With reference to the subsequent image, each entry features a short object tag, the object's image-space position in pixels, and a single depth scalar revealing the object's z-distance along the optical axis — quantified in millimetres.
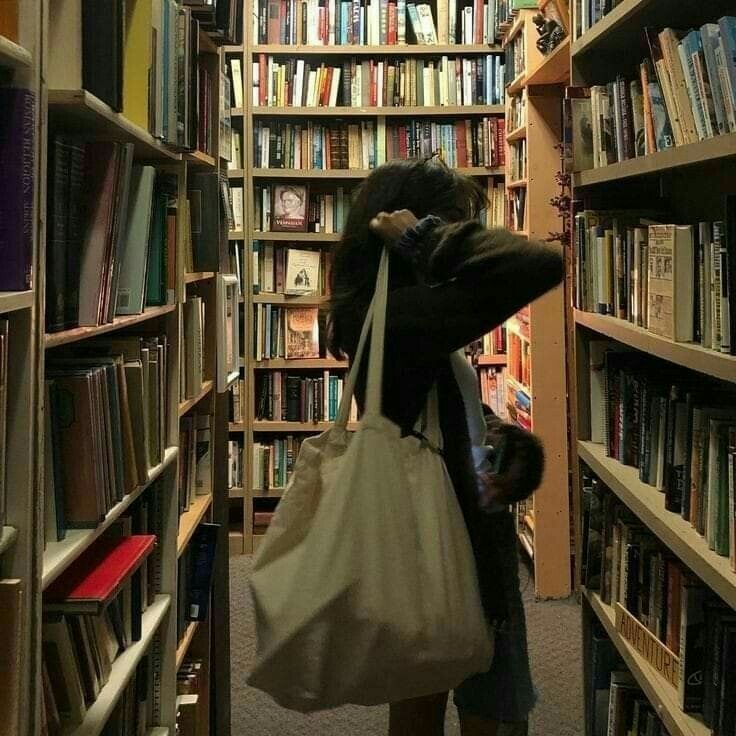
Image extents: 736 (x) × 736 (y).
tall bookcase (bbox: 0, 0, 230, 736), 974
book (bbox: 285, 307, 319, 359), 4031
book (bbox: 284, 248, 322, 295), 4004
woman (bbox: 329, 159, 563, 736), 1283
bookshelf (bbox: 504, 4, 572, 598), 3309
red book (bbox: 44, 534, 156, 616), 1224
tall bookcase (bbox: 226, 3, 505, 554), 3918
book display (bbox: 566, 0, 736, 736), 1319
